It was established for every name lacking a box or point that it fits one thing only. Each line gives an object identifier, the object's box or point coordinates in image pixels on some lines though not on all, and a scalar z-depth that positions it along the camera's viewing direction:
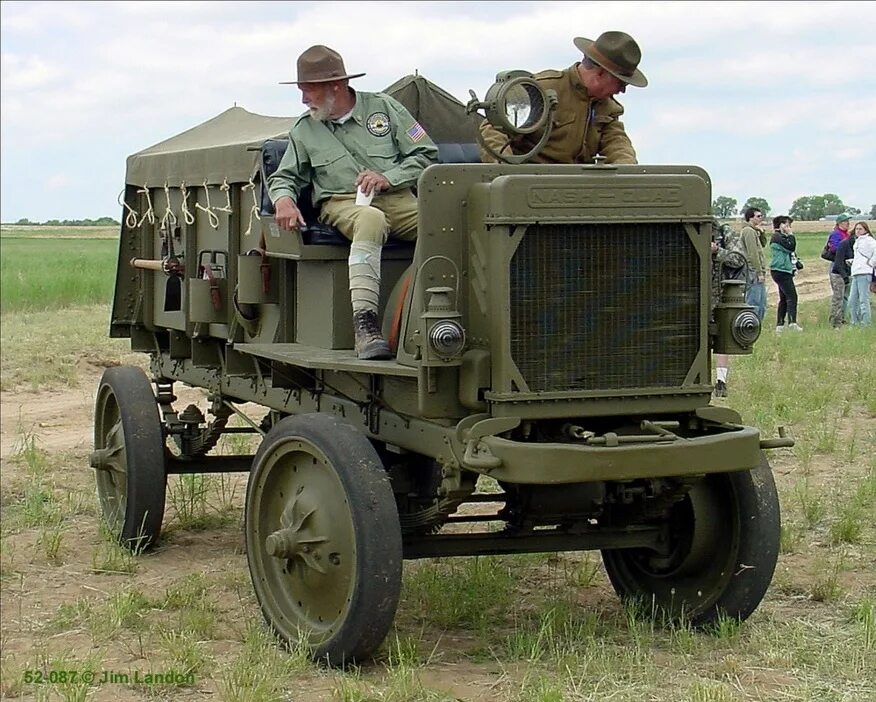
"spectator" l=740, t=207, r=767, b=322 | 14.91
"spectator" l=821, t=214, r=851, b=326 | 16.52
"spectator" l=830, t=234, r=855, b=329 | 15.87
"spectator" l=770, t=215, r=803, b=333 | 17.06
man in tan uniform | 6.23
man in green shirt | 6.23
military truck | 5.31
